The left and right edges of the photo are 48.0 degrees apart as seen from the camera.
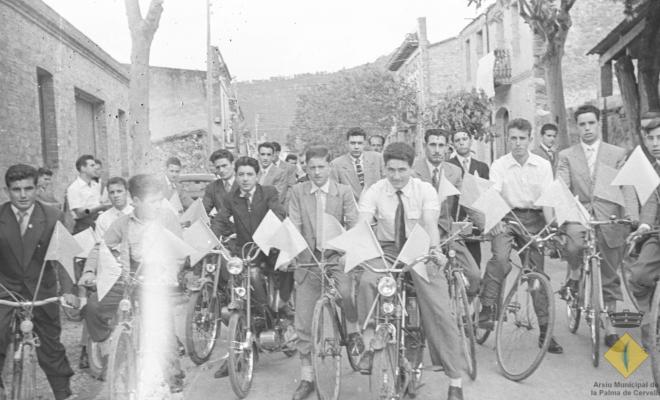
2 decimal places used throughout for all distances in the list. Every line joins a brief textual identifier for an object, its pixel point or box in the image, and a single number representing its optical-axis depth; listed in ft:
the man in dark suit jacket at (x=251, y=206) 21.49
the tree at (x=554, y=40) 41.29
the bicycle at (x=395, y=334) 15.05
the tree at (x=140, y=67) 31.45
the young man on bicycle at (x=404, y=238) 16.35
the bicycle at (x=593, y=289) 18.89
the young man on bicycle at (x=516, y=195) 21.07
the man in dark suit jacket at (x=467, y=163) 23.33
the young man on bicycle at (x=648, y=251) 18.01
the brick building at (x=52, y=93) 38.45
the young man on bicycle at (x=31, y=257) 17.13
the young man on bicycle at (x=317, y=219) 18.83
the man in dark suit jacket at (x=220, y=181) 24.64
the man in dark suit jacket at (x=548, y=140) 28.96
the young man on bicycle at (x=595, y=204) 20.30
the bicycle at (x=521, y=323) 18.85
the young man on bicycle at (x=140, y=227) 18.21
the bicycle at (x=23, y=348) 15.72
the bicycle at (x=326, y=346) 16.58
